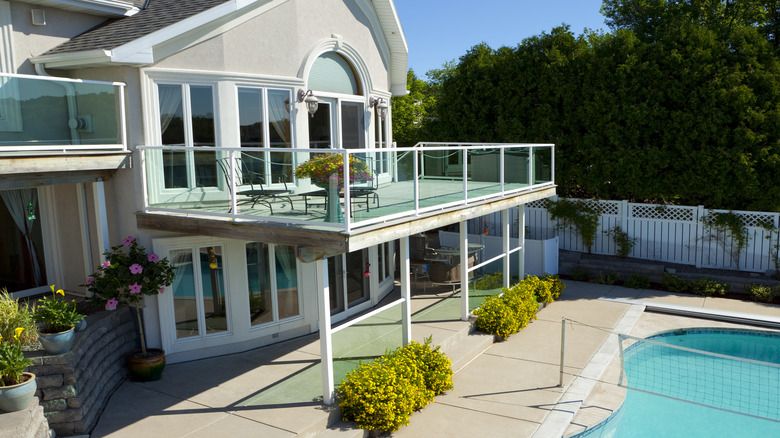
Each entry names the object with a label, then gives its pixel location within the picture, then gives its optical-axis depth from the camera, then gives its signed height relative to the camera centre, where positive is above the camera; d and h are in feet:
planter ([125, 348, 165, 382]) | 34.14 -11.77
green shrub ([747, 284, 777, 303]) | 52.16 -13.14
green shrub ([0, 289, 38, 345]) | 28.25 -7.46
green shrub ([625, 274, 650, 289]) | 57.58 -12.97
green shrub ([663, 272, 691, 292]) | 56.03 -12.97
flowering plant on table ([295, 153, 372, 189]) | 28.68 -0.56
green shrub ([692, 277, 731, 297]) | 54.65 -13.11
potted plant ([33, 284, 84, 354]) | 27.86 -7.74
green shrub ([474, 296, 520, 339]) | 43.11 -12.19
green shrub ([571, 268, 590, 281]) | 60.64 -12.73
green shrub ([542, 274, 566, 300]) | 53.16 -12.13
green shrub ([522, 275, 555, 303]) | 51.08 -11.92
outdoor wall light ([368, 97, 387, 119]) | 49.26 +4.30
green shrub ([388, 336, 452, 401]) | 34.04 -12.26
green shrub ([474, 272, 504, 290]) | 48.63 -10.83
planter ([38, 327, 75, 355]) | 27.78 -8.30
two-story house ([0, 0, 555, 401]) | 30.76 -0.39
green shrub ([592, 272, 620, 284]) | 59.11 -12.94
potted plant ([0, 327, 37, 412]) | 24.20 -8.97
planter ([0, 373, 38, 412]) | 24.09 -9.42
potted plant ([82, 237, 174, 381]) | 33.68 -6.89
